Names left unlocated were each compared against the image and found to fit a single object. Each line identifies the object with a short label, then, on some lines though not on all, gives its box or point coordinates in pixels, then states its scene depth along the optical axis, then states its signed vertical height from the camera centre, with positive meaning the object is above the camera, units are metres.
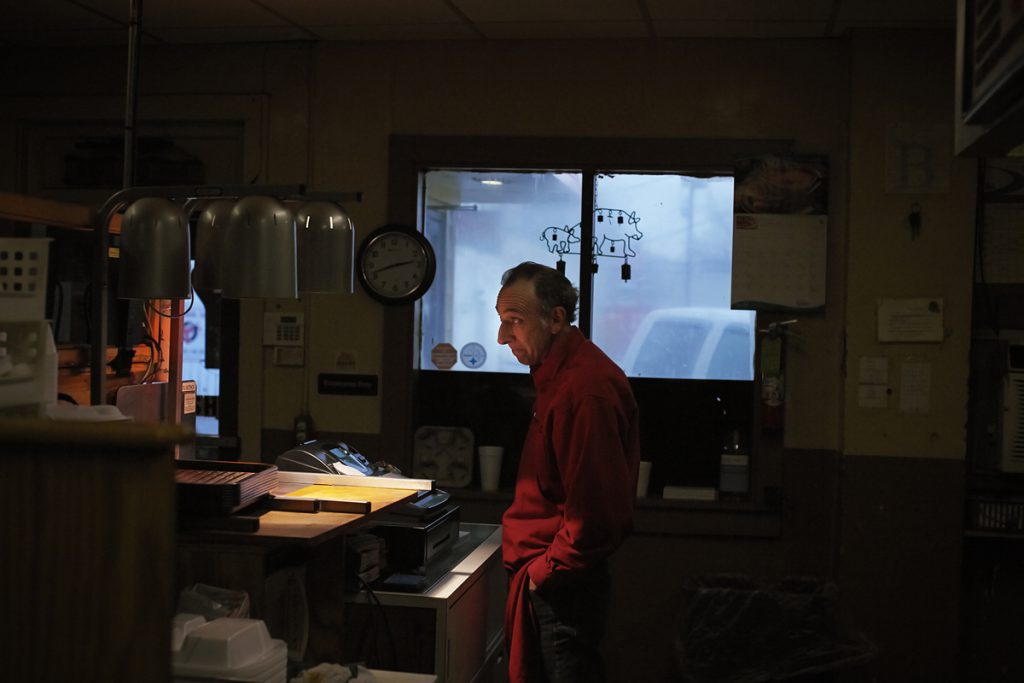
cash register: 2.71 -0.49
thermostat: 4.54 +0.02
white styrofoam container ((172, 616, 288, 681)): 1.75 -0.54
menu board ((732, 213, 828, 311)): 4.18 +0.36
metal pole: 2.38 +0.55
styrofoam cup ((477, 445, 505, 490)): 4.41 -0.53
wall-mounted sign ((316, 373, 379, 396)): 4.49 -0.21
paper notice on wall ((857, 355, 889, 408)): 4.10 -0.11
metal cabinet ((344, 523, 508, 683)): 2.57 -0.73
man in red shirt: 2.62 -0.37
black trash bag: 3.85 -1.09
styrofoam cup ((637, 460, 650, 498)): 4.33 -0.55
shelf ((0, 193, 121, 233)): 1.96 +0.22
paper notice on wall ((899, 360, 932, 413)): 4.07 -0.12
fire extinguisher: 4.20 -0.10
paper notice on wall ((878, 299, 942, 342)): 4.05 +0.13
